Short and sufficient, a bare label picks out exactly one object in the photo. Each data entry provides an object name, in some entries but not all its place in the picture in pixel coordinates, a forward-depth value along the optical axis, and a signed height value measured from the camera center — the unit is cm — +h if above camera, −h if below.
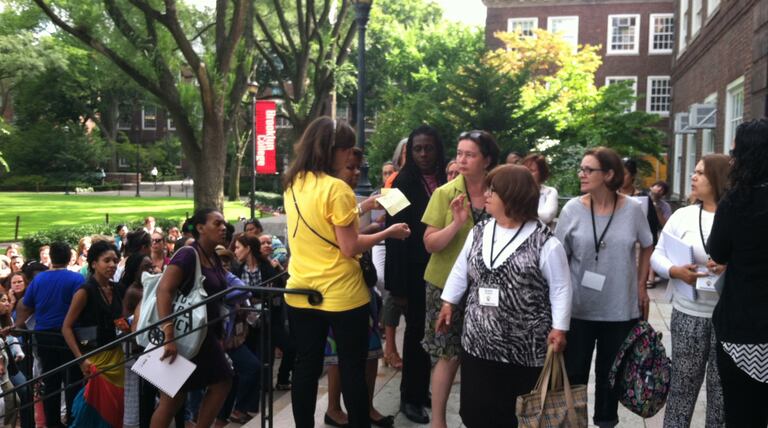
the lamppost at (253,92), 2063 +239
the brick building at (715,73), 1072 +201
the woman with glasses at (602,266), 413 -58
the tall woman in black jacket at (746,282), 298 -49
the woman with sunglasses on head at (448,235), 412 -41
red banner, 2800 +124
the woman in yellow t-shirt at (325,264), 377 -55
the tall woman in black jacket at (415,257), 470 -62
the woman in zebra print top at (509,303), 344 -67
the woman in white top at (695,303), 373 -73
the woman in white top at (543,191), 622 -21
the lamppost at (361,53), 1169 +190
